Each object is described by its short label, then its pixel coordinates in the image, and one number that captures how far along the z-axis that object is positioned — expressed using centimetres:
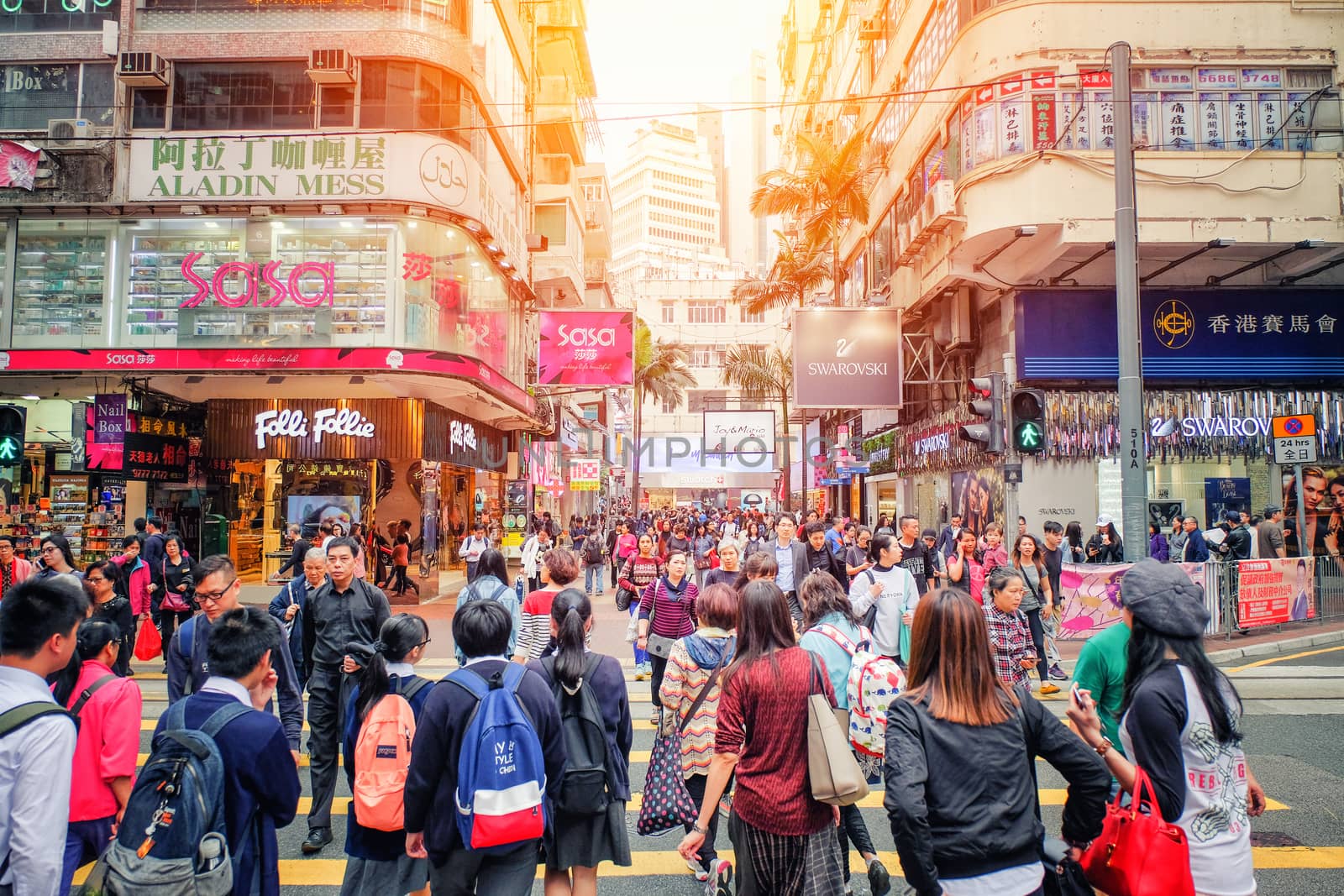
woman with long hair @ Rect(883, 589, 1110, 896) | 269
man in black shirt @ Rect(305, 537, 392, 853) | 522
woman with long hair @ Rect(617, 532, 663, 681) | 950
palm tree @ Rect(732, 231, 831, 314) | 3288
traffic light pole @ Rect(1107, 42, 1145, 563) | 942
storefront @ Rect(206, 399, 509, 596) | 1848
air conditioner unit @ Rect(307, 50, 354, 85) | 1739
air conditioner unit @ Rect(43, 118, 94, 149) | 1781
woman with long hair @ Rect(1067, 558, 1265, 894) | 279
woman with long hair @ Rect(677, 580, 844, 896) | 332
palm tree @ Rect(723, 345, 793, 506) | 3912
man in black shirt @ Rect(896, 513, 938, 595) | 944
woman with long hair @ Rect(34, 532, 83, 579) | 797
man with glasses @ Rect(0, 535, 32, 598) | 931
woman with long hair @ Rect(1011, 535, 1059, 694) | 870
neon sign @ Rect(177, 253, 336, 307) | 1764
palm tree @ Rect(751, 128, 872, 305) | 2681
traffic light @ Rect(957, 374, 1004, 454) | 1065
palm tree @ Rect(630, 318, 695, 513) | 4097
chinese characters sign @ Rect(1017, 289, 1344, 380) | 1838
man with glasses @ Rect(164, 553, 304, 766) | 527
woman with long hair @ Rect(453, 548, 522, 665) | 594
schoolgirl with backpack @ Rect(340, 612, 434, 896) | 375
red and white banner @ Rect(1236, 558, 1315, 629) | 1266
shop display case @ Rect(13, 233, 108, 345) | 1785
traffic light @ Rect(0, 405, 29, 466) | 1038
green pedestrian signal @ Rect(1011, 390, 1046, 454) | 1019
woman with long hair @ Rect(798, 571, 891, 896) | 445
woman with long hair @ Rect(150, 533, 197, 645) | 973
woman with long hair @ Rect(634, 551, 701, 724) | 703
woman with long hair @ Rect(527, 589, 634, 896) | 373
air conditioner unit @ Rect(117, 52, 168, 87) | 1762
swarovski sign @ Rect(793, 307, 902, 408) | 2131
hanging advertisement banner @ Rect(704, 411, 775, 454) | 3447
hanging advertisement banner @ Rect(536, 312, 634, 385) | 2114
